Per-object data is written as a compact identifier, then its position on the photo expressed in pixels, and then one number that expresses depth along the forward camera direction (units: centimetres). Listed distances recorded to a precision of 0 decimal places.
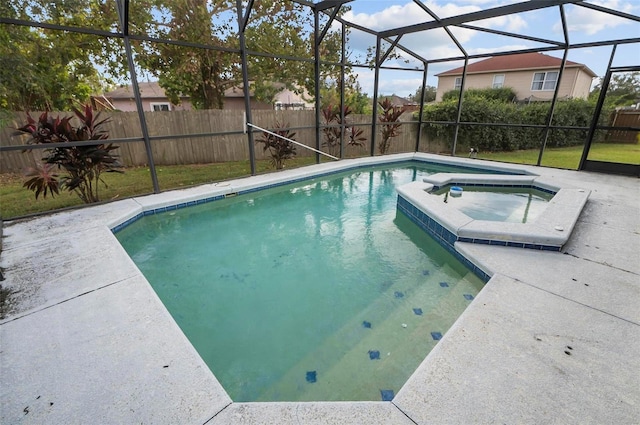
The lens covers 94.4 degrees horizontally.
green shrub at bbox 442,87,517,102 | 1685
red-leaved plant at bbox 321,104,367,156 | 816
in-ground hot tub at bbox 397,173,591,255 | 320
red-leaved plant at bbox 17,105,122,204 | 400
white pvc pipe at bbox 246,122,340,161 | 583
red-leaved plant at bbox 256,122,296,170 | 684
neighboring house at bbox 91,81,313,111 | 1783
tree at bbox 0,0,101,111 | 584
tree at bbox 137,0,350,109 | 790
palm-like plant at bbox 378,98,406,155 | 906
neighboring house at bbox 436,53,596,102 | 1598
